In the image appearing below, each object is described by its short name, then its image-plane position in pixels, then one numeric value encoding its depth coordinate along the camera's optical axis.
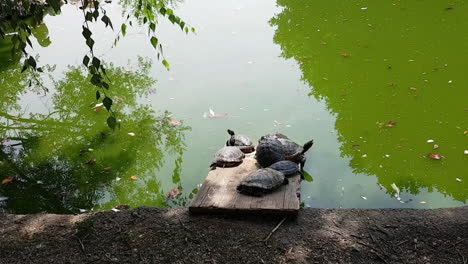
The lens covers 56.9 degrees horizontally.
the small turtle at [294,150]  3.68
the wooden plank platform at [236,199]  2.87
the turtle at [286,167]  3.39
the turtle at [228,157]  3.62
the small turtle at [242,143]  3.91
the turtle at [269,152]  3.53
